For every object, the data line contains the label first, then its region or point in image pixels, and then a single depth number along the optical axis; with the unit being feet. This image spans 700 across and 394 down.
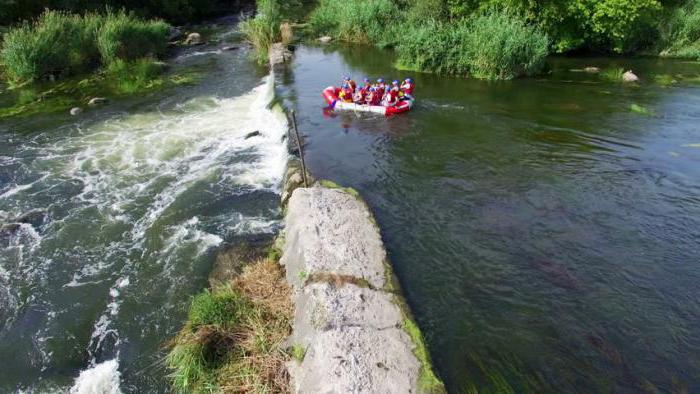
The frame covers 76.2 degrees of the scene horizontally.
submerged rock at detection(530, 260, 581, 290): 26.99
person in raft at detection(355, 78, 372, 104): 55.54
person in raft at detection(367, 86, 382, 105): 54.95
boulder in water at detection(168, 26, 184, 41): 103.78
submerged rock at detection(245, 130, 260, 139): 51.29
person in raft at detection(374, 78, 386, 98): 55.26
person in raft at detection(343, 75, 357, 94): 56.50
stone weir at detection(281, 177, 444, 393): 18.56
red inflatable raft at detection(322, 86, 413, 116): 54.13
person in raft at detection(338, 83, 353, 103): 55.83
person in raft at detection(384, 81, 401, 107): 53.96
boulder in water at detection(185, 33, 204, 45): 101.40
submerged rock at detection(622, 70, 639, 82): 64.85
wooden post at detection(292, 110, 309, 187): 34.04
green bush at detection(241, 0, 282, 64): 85.56
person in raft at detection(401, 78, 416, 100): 55.69
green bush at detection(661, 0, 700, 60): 76.18
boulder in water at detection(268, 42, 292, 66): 78.20
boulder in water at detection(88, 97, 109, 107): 62.28
